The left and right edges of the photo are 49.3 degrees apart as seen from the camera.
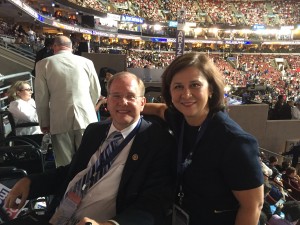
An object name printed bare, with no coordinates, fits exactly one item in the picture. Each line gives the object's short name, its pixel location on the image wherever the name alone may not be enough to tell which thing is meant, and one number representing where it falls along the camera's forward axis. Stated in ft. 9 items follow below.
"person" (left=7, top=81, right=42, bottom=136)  11.84
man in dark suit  4.79
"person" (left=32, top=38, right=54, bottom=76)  16.07
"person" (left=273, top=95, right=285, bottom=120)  28.81
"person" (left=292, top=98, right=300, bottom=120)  29.58
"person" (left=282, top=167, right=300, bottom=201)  14.73
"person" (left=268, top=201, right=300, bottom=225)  9.06
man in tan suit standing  10.09
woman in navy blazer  4.40
